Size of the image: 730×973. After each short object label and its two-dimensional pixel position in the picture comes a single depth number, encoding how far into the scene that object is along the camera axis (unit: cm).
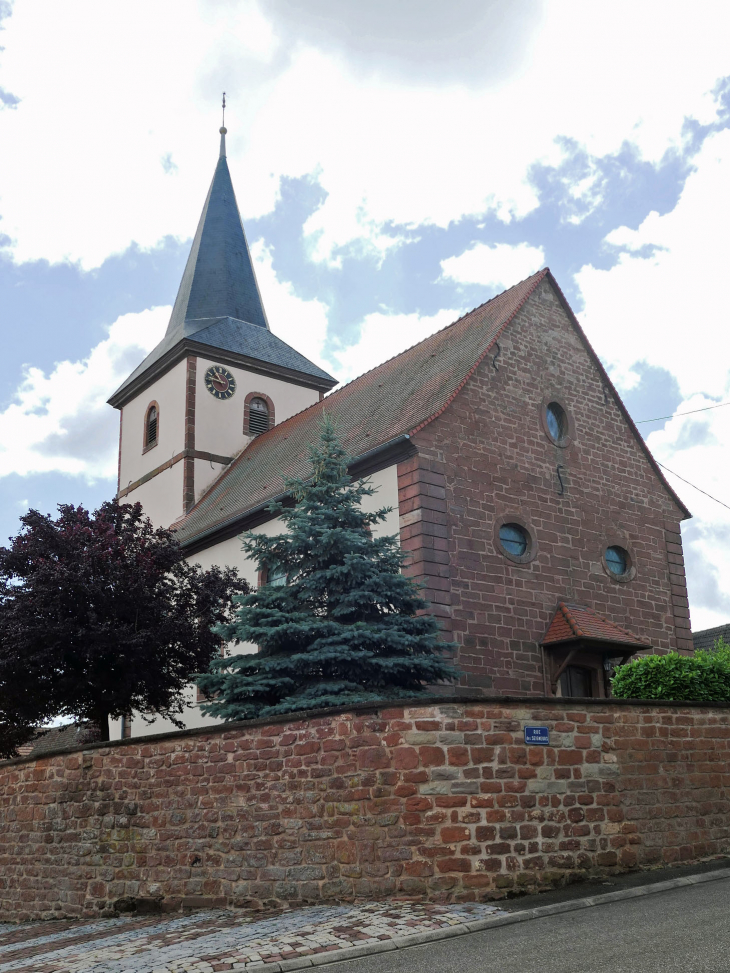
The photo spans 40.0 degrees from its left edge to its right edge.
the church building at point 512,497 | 1797
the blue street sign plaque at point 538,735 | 1080
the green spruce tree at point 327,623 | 1340
